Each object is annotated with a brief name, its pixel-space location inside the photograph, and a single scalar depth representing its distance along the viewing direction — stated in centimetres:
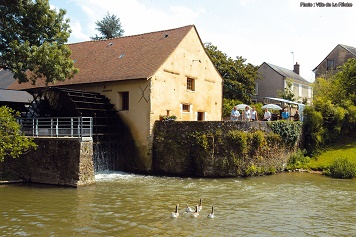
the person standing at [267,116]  2344
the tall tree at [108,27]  4966
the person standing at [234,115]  2316
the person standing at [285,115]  2432
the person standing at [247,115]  2230
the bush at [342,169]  2011
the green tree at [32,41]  1858
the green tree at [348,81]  2834
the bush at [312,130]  2412
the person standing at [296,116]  2509
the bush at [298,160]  2252
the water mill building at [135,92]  2136
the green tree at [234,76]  3806
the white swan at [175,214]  1143
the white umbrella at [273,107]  2756
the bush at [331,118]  2494
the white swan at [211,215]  1150
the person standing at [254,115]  2331
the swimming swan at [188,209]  1188
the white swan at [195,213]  1164
